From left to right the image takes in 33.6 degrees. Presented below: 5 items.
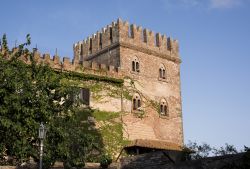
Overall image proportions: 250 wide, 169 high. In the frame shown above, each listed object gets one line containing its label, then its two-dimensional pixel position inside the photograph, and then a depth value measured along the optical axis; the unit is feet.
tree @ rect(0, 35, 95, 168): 52.70
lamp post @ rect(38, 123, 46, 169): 45.29
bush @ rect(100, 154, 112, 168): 70.38
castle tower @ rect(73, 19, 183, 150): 94.38
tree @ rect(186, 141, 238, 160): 81.53
